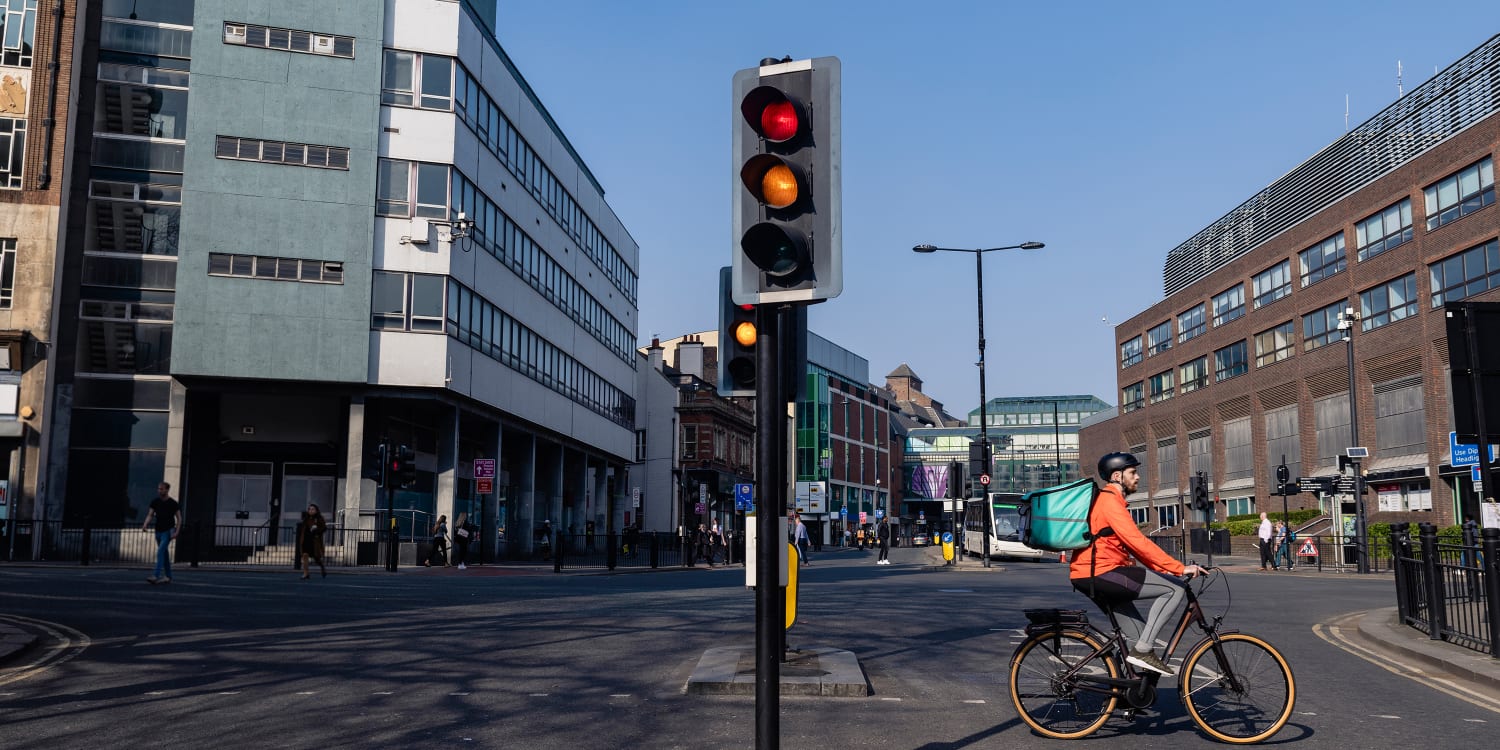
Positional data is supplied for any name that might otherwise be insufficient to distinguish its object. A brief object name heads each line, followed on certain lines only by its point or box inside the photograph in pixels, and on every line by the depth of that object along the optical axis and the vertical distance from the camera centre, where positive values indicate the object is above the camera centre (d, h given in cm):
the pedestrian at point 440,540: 3241 -33
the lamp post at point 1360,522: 3269 +15
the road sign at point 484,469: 3303 +161
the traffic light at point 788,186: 479 +138
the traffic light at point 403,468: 2703 +135
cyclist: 715 -29
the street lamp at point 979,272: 3893 +833
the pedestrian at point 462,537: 3207 -24
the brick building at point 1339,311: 4144 +917
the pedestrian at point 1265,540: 3678 -39
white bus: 4541 +6
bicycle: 720 -90
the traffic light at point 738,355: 778 +113
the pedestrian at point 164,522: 2016 +10
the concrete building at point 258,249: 3369 +793
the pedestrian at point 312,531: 2458 -7
